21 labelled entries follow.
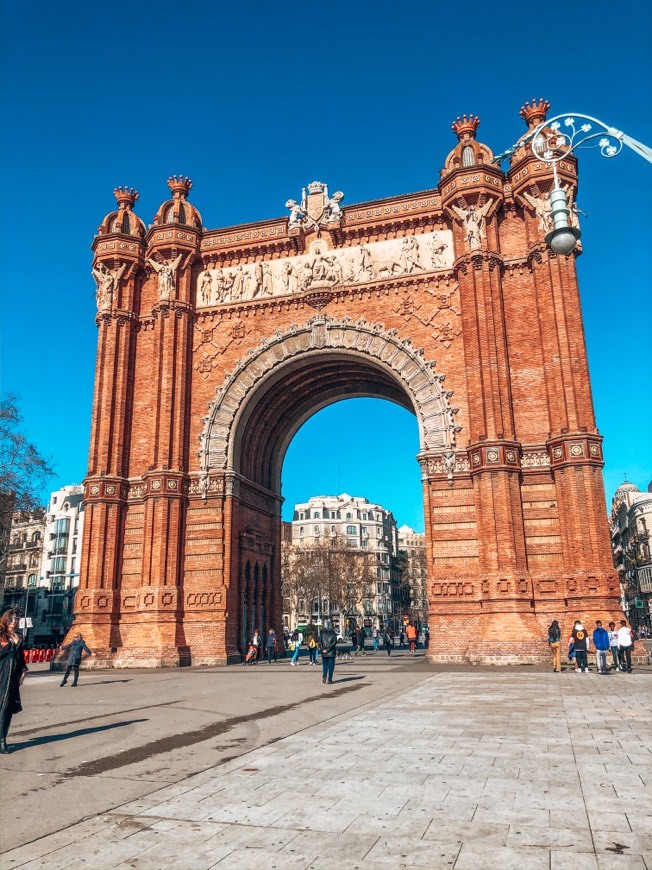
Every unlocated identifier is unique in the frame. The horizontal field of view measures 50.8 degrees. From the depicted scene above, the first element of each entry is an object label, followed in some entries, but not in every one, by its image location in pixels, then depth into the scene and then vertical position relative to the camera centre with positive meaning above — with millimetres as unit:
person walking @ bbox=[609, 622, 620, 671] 21203 -1330
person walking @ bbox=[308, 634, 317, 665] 24109 -1590
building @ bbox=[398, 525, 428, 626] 126375 +4345
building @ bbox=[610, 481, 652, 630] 85125 +6311
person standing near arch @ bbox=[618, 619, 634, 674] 20688 -1342
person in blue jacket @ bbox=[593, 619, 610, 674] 20531 -1355
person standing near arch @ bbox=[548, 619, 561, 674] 20422 -1254
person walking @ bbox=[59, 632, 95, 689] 19891 -1370
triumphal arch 24031 +8328
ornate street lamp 9266 +5850
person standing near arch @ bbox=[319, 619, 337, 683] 18625 -1295
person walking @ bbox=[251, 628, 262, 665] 27500 -1470
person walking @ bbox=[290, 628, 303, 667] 26459 -1772
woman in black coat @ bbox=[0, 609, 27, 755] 9766 -884
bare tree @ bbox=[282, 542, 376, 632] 71688 +2764
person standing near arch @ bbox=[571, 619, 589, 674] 20766 -1349
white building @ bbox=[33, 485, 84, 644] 83375 +4648
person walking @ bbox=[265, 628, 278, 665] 29516 -1783
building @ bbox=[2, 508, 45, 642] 84188 +4097
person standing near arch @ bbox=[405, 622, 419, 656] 33294 -1577
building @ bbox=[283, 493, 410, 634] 114375 +11266
